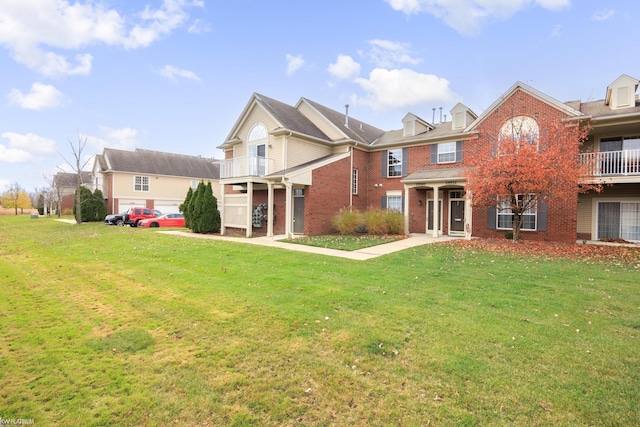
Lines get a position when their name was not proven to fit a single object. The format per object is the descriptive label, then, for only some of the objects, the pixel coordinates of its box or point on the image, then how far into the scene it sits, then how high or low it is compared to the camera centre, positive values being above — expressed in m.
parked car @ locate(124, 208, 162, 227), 25.42 -0.67
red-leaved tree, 12.74 +1.67
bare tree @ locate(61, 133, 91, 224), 28.39 +4.54
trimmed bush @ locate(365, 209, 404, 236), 17.31 -0.79
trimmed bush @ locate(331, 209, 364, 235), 17.45 -0.77
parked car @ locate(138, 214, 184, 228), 25.00 -1.15
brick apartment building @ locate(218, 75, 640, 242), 15.25 +2.36
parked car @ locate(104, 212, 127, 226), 26.20 -1.10
